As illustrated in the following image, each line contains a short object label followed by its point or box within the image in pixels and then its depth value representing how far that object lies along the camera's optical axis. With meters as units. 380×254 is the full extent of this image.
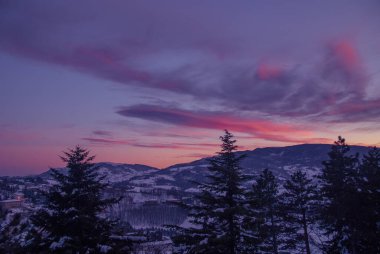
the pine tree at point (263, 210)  16.81
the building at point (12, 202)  183.26
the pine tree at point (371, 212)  23.51
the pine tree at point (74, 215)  14.61
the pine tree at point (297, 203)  30.12
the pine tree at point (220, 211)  16.34
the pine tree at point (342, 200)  24.08
